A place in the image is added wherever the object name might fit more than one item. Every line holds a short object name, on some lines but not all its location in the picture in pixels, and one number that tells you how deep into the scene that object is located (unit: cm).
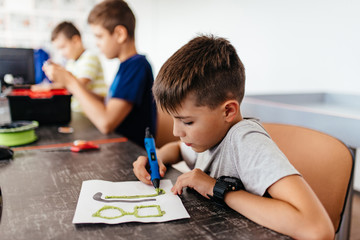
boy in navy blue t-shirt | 131
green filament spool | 103
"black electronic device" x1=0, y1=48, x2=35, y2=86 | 152
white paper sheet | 54
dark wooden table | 50
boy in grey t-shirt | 54
